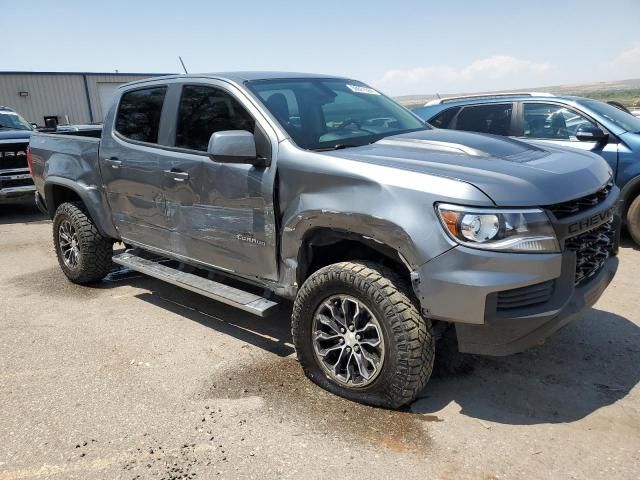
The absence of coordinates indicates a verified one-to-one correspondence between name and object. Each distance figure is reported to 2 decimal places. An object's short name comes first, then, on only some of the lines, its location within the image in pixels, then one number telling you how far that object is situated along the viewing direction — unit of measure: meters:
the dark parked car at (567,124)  6.15
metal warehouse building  26.23
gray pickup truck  2.69
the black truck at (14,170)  9.38
